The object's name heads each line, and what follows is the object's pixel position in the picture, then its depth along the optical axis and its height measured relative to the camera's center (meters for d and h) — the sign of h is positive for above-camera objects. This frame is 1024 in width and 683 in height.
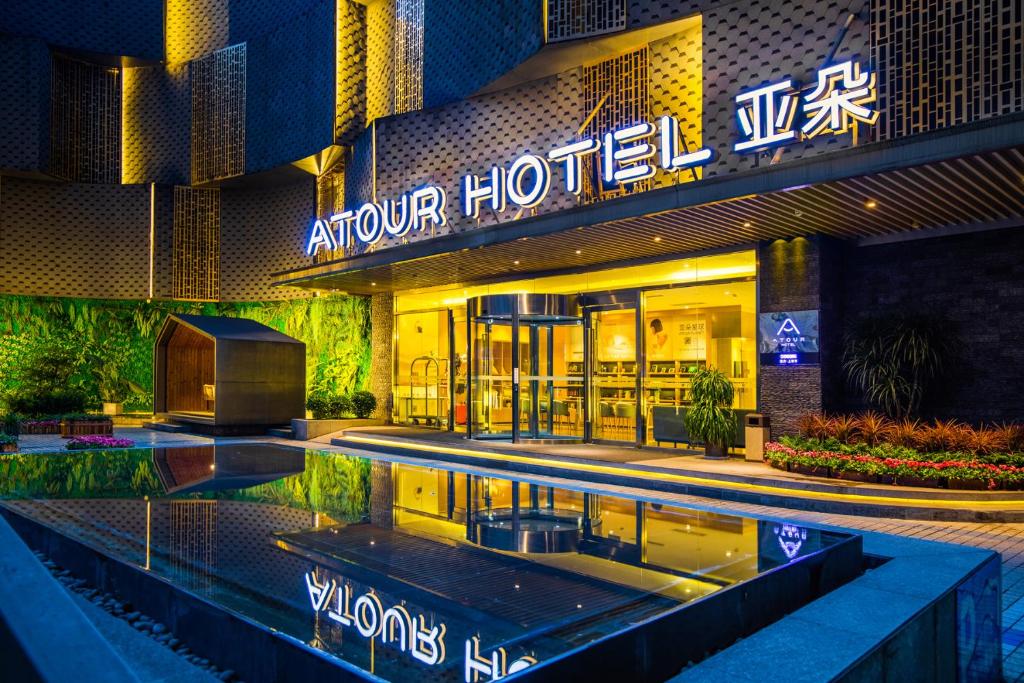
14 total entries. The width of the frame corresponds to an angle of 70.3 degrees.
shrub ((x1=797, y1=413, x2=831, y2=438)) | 10.00 -0.91
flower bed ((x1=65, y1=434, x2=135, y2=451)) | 13.23 -1.46
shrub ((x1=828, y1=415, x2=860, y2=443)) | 9.75 -0.94
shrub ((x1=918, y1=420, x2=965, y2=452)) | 8.76 -0.95
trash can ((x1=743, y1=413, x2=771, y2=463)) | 11.02 -1.13
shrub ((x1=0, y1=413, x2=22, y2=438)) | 17.11 -1.44
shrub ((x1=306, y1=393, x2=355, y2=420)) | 17.66 -1.04
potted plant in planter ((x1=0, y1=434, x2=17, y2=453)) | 13.10 -1.44
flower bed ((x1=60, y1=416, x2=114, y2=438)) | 17.48 -1.48
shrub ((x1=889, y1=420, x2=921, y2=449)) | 9.07 -0.94
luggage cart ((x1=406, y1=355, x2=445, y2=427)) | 18.31 -0.88
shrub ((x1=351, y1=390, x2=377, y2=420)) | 18.20 -1.01
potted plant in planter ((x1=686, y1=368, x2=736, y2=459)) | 11.35 -0.80
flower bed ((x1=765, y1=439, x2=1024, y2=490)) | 7.97 -1.27
